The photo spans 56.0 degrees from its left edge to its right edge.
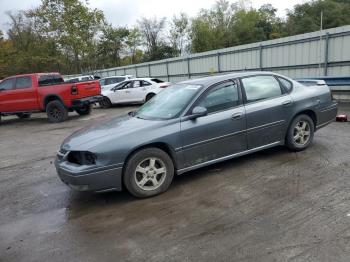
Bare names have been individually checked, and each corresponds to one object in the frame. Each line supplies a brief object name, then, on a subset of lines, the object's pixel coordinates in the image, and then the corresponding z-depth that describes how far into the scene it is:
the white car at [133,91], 15.56
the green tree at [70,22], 29.08
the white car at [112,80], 19.18
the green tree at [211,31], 48.62
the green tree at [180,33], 50.80
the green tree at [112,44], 50.42
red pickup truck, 12.53
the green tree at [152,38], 49.22
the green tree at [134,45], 52.31
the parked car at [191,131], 4.21
